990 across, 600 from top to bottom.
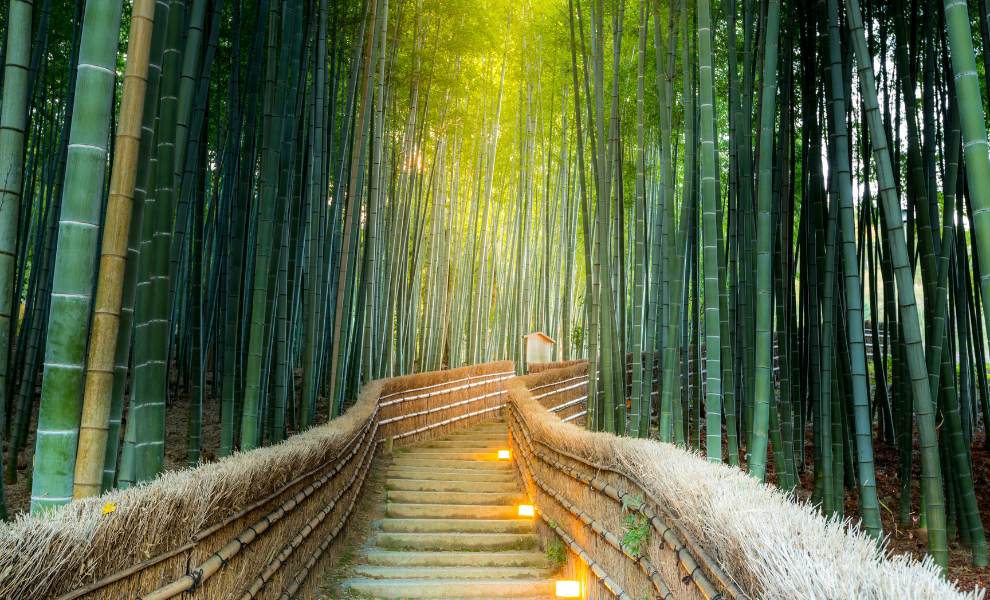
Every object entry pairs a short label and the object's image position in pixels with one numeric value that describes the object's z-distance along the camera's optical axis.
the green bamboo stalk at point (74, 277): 1.50
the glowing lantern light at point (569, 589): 2.85
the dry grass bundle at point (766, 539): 1.03
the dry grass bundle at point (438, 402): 5.48
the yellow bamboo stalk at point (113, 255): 1.66
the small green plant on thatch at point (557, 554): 3.22
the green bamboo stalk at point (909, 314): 2.27
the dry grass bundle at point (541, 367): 8.55
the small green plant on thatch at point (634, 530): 2.03
